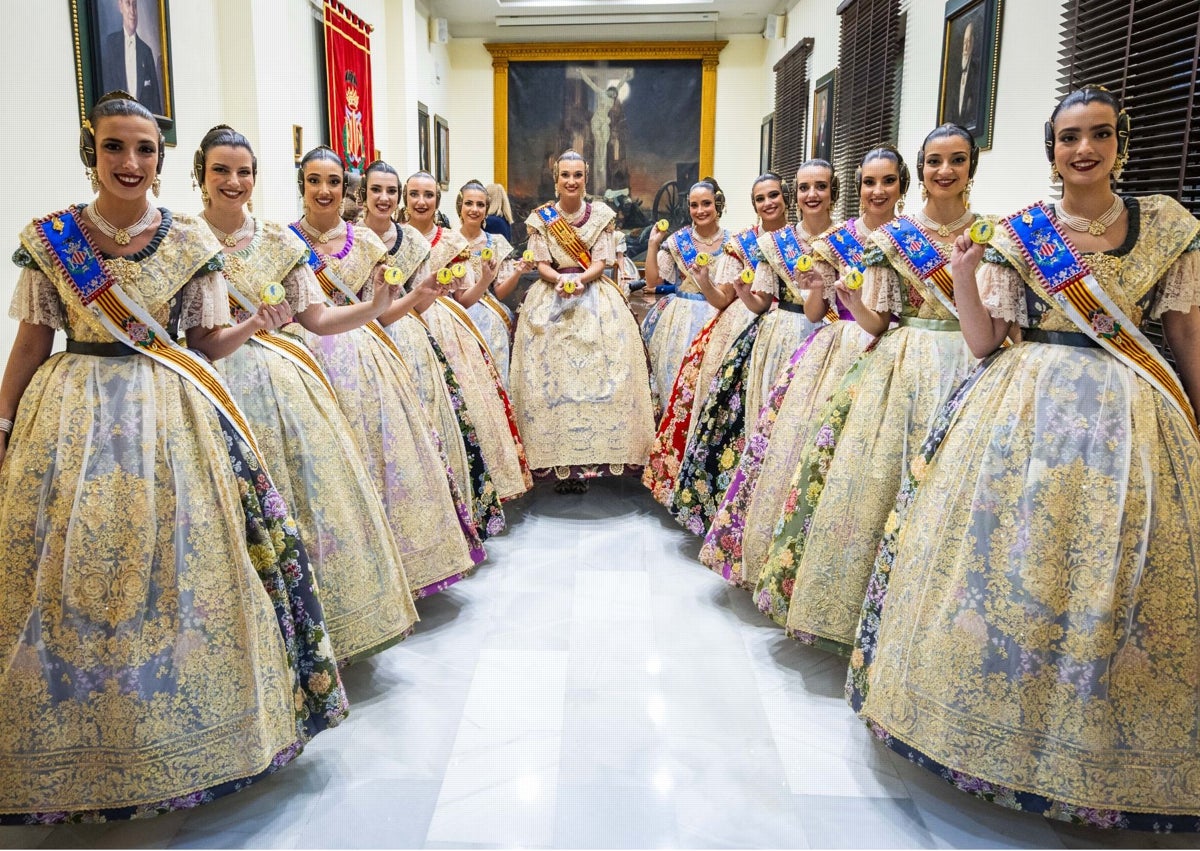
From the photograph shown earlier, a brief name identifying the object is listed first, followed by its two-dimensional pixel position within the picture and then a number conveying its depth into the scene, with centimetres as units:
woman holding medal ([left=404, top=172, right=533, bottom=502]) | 423
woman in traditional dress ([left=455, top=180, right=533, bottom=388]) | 515
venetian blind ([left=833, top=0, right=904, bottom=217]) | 594
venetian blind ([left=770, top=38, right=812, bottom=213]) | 857
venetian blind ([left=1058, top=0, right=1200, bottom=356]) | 272
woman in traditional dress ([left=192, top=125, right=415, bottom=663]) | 254
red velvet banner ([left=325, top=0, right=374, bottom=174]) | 616
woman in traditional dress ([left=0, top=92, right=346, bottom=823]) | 195
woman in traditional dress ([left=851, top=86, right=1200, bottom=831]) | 200
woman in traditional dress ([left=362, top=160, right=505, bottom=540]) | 367
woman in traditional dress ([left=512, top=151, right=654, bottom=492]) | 476
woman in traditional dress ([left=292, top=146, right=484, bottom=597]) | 315
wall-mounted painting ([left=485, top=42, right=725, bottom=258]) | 1065
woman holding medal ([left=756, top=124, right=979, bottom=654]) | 268
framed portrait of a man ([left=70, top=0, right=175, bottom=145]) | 340
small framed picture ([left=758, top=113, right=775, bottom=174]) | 996
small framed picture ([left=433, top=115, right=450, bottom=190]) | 990
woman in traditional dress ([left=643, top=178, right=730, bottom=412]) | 512
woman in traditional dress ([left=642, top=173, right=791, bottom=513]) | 402
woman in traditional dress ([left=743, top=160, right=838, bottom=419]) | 366
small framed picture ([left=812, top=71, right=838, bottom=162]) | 746
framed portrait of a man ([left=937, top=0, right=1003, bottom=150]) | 426
